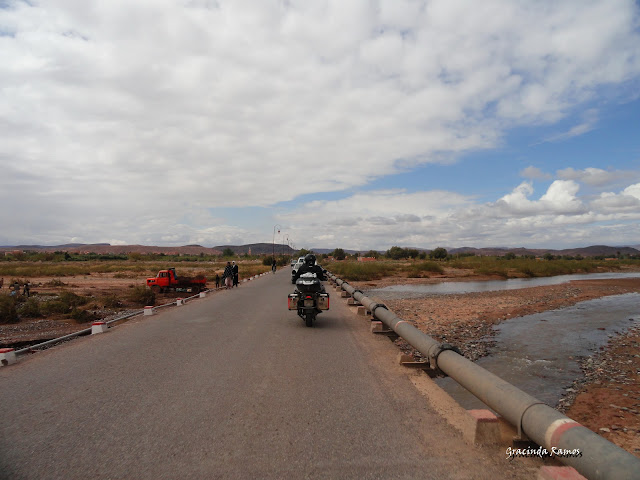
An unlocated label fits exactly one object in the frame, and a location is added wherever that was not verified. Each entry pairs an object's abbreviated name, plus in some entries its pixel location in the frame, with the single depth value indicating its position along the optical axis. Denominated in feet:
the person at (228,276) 85.56
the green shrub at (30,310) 55.31
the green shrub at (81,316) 51.26
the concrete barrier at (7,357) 24.00
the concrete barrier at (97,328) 34.99
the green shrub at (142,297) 68.90
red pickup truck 83.58
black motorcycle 36.35
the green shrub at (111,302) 64.49
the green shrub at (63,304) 56.26
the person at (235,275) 89.81
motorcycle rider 37.86
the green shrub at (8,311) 51.26
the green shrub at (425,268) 177.47
